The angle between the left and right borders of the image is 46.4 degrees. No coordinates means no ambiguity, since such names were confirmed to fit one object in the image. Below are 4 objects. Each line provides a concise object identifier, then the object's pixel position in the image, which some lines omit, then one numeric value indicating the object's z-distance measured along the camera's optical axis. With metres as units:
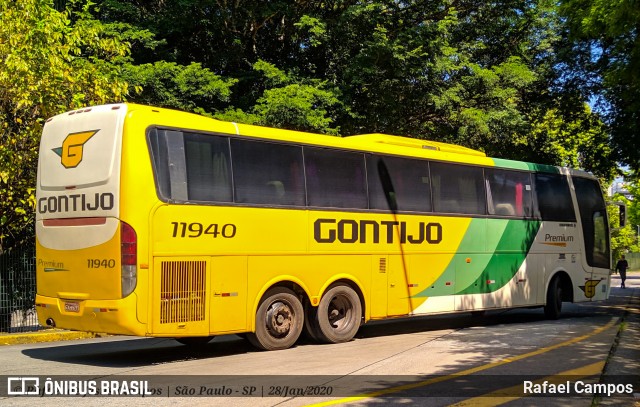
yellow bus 10.48
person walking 41.59
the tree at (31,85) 14.83
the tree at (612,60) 13.62
